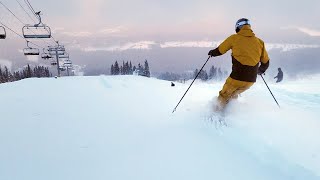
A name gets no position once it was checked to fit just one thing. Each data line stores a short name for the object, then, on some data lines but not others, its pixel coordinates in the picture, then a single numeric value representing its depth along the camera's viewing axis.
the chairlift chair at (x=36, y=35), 23.00
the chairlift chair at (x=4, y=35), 14.50
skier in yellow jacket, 6.35
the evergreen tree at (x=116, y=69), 123.00
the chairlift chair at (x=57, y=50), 50.47
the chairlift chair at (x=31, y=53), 30.38
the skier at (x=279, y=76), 31.05
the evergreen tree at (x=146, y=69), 120.06
